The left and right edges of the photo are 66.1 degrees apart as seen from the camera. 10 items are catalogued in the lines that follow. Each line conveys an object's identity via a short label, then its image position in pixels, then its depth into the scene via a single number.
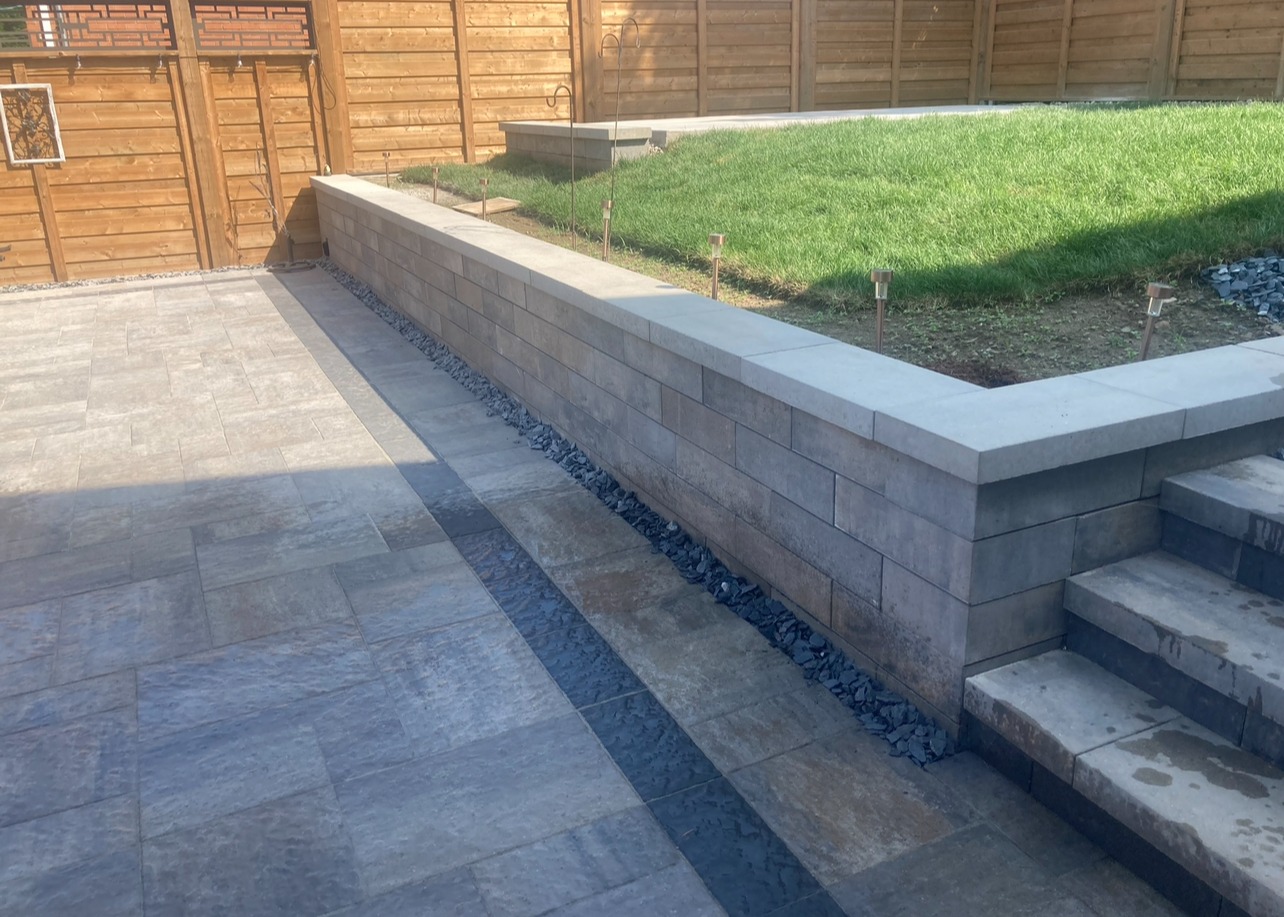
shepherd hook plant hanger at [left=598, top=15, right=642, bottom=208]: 12.19
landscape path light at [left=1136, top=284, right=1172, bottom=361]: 3.08
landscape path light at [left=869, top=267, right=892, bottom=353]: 3.43
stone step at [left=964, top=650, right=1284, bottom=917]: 2.08
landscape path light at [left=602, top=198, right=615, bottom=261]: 5.71
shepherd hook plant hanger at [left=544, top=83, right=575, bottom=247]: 12.18
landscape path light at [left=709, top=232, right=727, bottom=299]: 4.39
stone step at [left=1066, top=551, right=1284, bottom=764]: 2.34
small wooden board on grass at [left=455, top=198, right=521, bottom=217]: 8.45
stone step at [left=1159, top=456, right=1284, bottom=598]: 2.62
